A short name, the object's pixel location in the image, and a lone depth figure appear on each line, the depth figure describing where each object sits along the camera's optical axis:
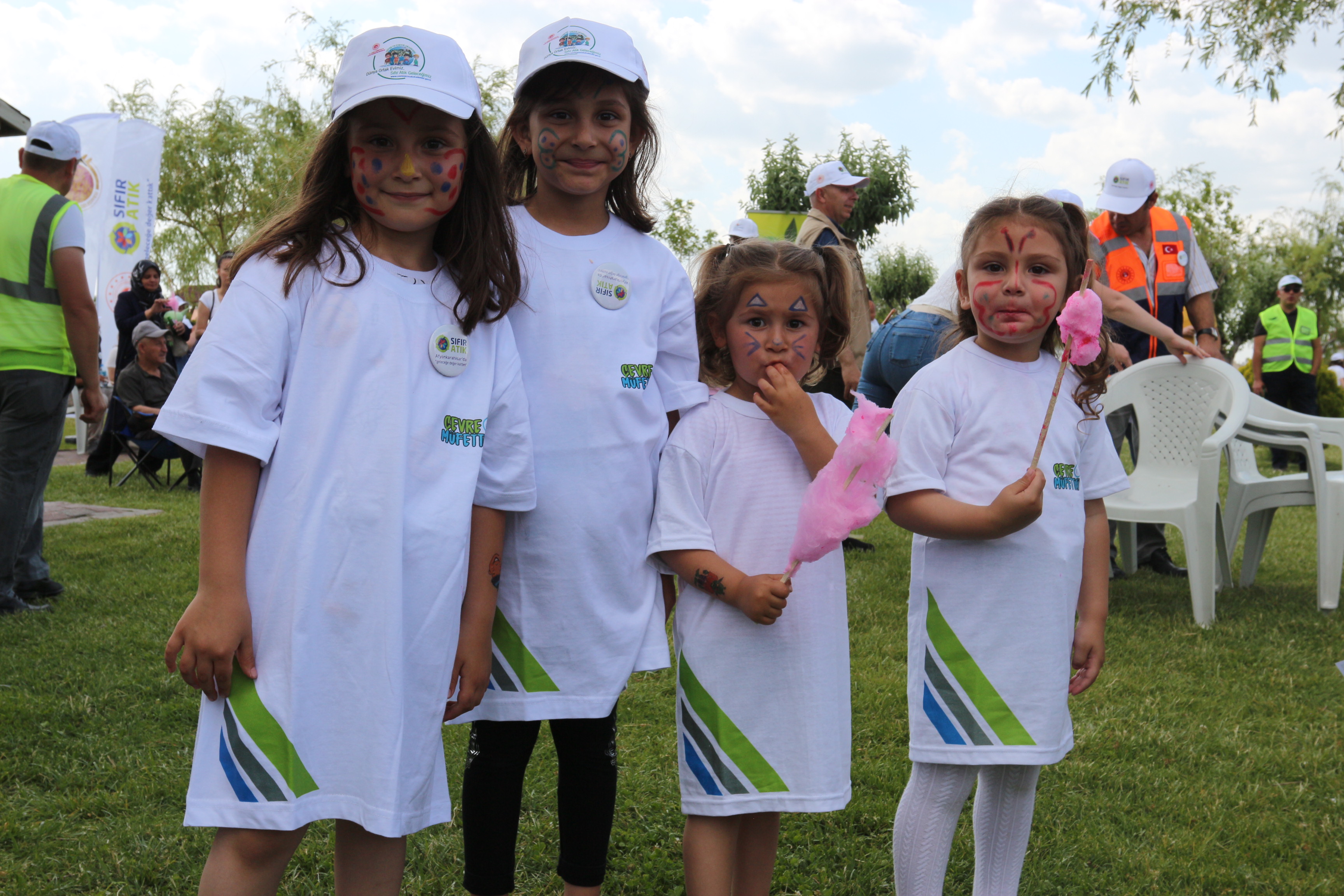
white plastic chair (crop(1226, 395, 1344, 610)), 5.33
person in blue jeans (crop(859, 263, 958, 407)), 4.86
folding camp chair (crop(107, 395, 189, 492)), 9.93
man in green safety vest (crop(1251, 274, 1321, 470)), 11.74
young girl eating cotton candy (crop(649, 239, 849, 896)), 1.95
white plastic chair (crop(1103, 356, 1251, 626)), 5.02
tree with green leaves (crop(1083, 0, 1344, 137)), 9.43
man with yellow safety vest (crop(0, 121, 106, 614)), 4.71
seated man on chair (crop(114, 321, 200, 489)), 9.73
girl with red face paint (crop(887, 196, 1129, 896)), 1.99
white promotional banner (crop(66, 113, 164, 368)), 13.44
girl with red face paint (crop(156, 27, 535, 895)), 1.58
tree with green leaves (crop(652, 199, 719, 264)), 30.05
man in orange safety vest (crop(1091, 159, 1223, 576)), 5.72
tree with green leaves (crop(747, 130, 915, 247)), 31.95
